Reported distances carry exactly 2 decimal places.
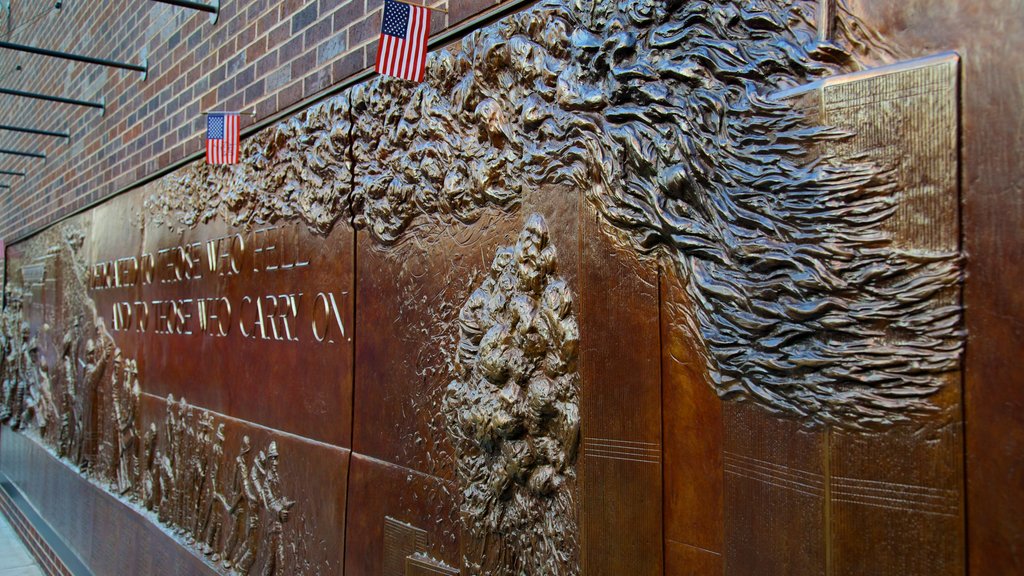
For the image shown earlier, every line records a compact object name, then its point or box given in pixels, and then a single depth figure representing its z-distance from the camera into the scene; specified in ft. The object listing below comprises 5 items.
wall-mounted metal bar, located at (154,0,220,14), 13.84
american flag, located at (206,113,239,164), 13.07
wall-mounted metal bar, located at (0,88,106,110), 19.79
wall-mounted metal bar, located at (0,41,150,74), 17.02
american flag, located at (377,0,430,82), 8.32
